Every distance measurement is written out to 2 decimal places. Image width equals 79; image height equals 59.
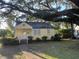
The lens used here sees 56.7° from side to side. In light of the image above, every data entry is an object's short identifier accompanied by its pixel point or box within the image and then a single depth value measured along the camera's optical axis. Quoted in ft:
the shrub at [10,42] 37.76
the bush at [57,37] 42.98
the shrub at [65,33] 51.05
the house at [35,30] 49.16
